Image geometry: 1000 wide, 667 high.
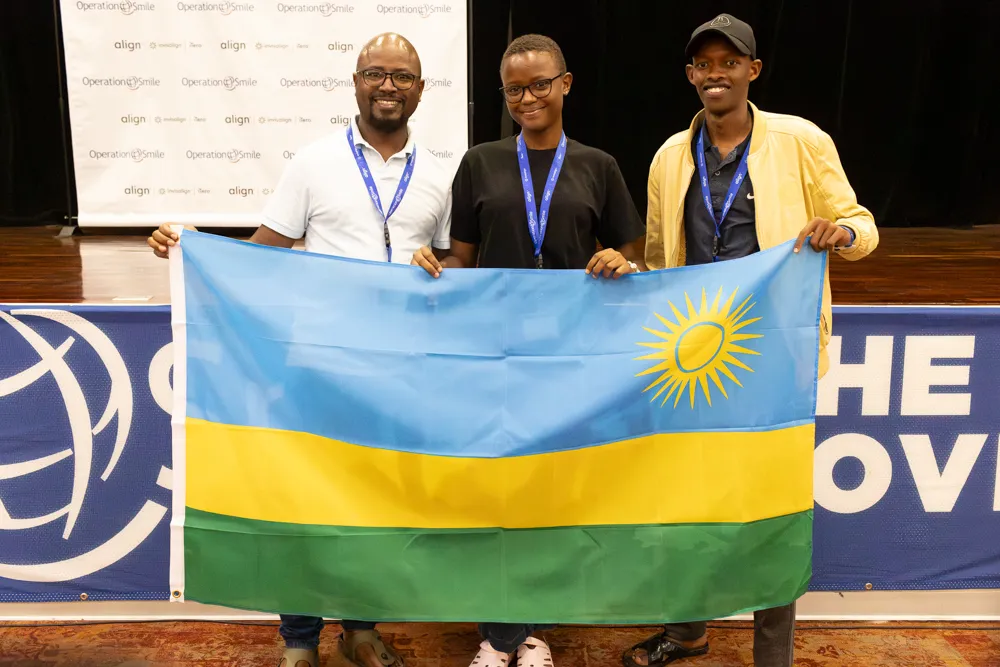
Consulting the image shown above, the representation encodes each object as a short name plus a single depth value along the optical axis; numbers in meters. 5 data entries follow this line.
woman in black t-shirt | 2.23
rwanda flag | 2.23
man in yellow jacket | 2.24
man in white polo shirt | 2.34
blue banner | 2.64
